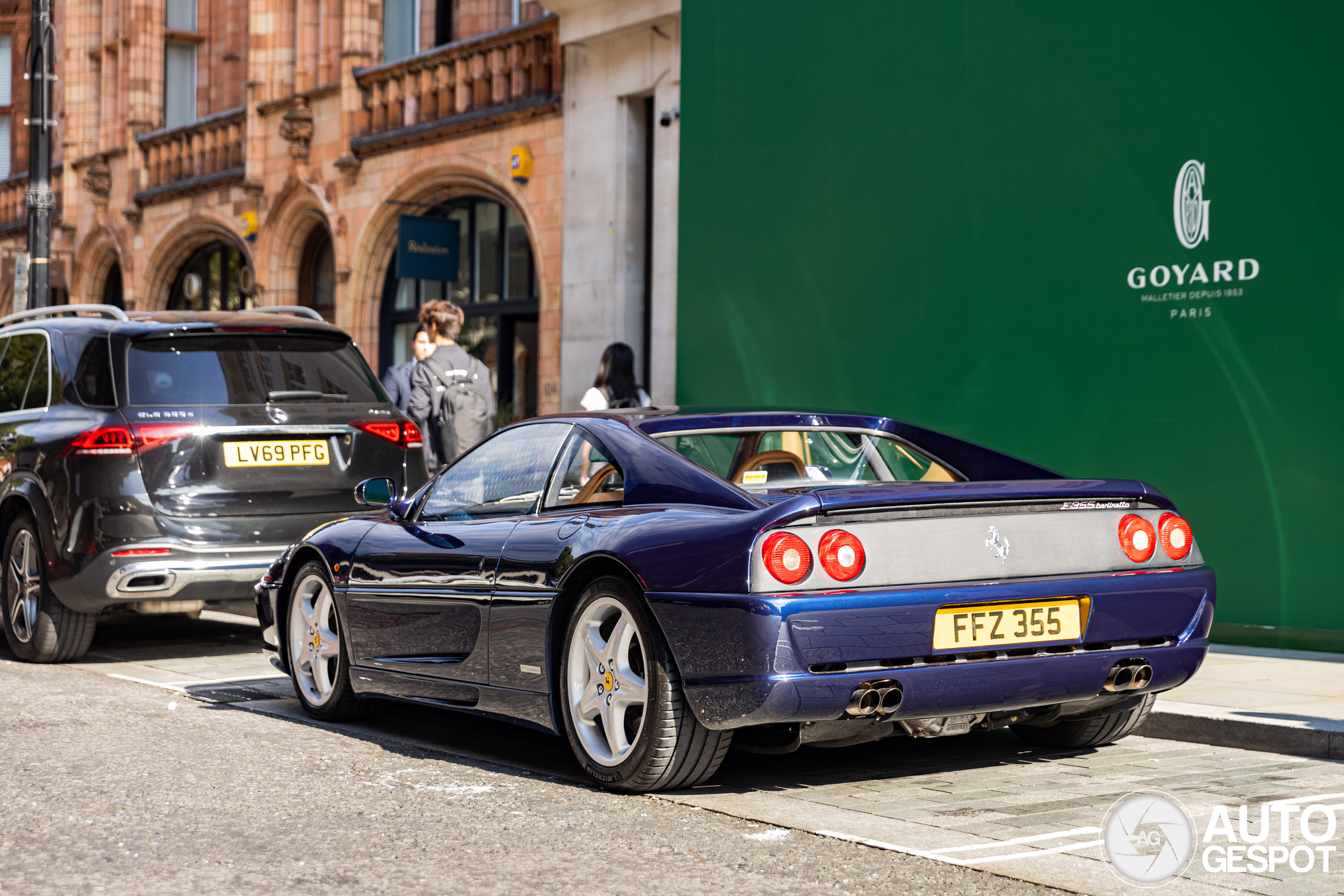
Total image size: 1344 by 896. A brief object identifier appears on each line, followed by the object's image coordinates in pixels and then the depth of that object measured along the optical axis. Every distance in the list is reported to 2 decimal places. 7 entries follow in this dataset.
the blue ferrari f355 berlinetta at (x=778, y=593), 4.88
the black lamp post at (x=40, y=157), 16.03
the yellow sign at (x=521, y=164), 16.20
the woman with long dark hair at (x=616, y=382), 10.98
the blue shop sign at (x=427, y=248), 17.48
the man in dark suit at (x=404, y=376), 11.21
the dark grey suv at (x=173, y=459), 8.54
